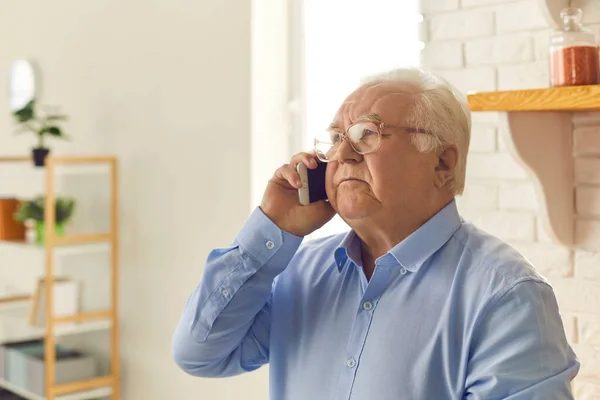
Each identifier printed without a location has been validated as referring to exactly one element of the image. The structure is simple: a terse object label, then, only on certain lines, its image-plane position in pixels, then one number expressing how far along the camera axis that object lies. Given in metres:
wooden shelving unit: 3.13
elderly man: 1.20
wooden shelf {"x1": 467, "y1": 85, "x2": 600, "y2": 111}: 1.58
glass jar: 1.64
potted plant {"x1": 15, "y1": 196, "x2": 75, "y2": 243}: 3.26
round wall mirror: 3.83
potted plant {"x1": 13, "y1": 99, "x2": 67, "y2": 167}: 3.27
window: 2.37
